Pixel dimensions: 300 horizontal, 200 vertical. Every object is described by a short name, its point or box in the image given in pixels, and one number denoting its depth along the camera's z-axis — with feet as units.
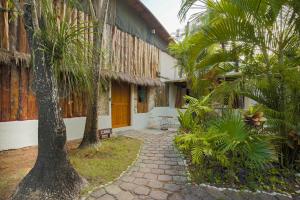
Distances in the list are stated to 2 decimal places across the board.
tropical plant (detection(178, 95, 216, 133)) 17.24
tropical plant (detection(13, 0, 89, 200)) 9.02
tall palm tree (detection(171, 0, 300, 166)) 12.19
